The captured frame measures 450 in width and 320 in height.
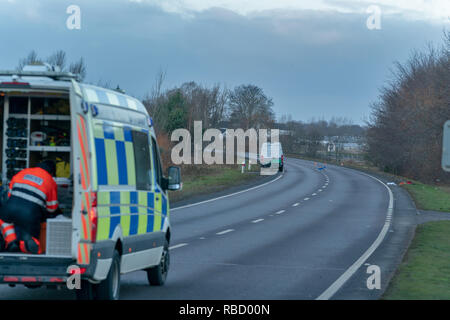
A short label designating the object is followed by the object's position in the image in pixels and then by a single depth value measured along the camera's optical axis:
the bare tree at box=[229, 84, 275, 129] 92.81
